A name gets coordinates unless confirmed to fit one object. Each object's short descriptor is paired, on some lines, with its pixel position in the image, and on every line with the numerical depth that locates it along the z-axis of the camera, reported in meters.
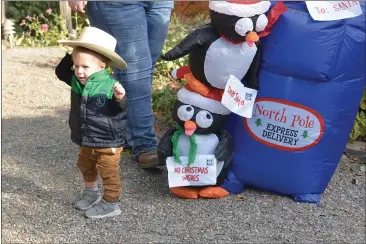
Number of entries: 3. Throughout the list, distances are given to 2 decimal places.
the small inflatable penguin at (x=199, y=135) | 3.32
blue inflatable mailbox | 3.15
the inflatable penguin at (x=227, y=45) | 3.09
